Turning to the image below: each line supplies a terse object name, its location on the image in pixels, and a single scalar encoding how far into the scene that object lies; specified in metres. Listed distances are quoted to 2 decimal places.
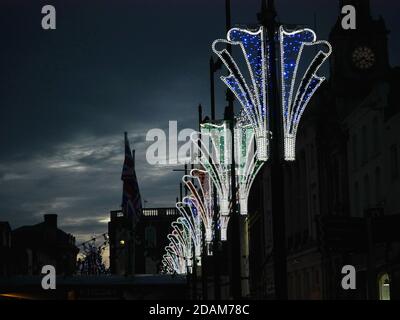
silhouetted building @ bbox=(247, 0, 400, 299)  35.91
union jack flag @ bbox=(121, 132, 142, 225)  71.88
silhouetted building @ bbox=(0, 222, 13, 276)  128.50
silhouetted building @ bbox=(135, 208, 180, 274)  194.00
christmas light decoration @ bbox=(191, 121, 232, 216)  35.84
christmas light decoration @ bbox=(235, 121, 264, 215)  35.62
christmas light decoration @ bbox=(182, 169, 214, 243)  48.38
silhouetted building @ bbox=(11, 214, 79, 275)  145.38
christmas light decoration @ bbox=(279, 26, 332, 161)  21.64
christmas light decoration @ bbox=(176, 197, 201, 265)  63.16
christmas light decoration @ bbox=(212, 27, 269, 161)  21.70
